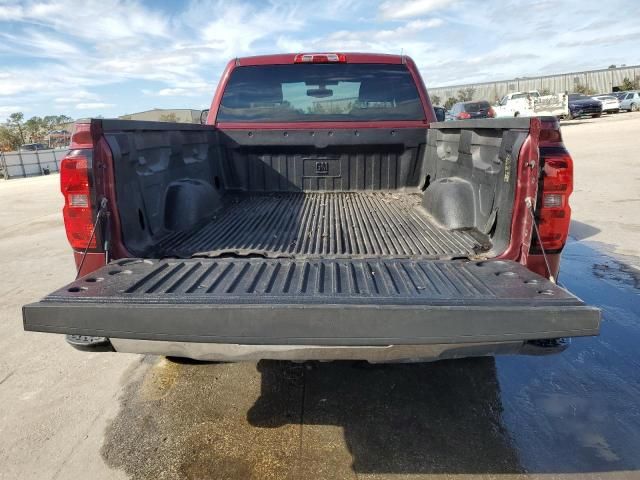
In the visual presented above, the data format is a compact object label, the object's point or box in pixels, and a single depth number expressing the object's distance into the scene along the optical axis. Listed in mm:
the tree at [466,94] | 59719
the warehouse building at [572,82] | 55000
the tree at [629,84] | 52062
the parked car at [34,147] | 33875
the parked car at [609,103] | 35600
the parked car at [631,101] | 36875
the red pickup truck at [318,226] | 1817
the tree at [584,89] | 53031
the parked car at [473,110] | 24766
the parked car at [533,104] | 27212
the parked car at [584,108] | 32156
